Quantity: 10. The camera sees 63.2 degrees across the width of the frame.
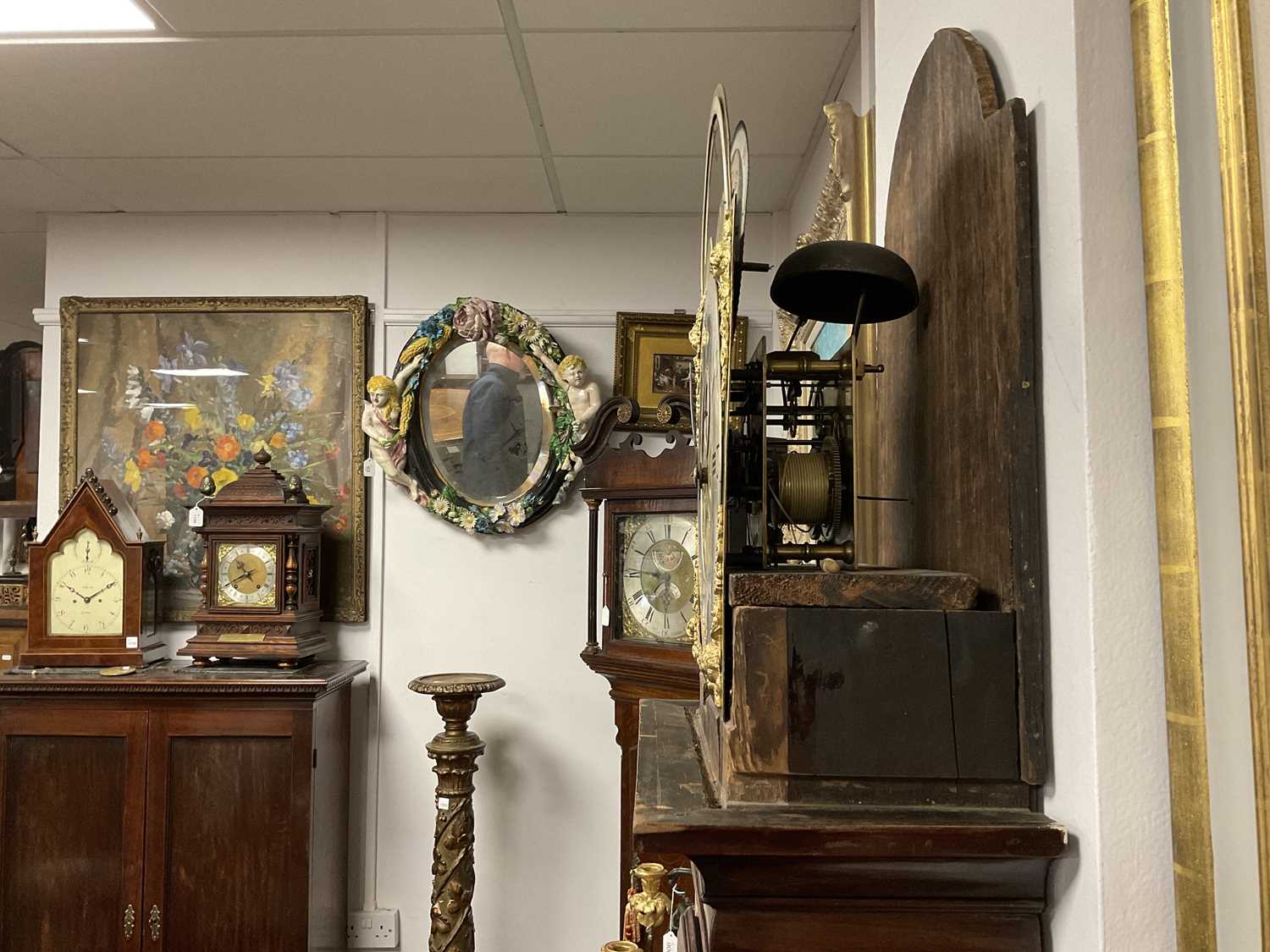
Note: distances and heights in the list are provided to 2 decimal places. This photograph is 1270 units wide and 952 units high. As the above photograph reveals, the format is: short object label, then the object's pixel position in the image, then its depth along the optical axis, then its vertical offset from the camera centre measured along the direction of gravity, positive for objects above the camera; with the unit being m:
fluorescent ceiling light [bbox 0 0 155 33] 2.09 +1.11
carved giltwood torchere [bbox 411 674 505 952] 3.00 -0.77
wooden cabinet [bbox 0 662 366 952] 2.92 -0.74
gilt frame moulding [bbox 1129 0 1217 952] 0.73 +0.05
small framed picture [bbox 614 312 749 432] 3.41 +0.64
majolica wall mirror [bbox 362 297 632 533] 3.34 +0.44
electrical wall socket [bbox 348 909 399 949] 3.32 -1.22
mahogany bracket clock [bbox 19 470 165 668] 3.15 -0.10
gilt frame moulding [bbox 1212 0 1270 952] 0.65 +0.14
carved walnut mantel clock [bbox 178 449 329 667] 3.09 -0.06
